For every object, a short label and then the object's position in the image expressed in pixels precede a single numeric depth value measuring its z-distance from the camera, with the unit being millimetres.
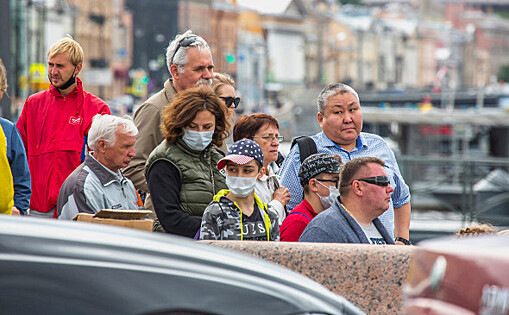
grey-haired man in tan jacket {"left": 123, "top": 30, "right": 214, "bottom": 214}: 13578
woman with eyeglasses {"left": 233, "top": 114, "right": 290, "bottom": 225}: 13094
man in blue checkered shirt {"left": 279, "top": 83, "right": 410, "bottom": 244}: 13203
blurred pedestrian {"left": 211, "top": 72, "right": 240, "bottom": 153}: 14461
